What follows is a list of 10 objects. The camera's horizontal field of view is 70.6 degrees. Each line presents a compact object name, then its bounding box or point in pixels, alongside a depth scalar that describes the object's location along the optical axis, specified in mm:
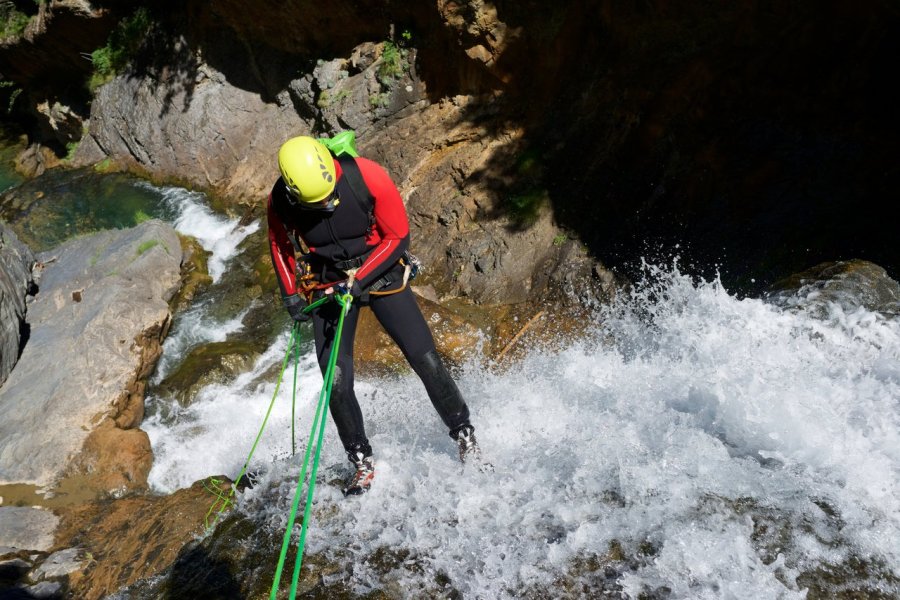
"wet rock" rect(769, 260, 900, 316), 4781
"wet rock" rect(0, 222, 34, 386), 7188
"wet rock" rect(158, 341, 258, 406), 6934
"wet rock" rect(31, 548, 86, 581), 4602
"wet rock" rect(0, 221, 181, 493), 6027
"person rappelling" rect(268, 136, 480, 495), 3783
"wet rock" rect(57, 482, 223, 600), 4375
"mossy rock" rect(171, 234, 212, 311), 8477
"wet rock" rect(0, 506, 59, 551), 4984
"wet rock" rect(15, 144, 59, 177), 14758
